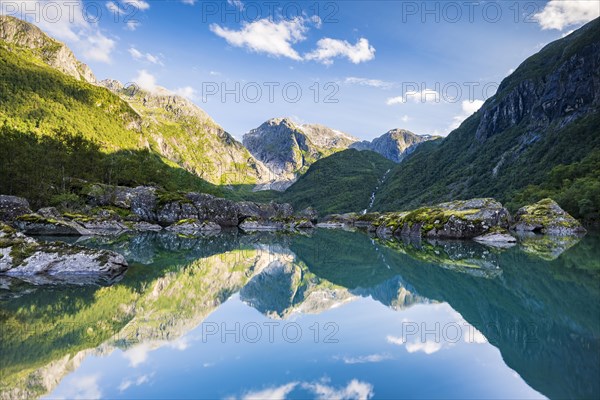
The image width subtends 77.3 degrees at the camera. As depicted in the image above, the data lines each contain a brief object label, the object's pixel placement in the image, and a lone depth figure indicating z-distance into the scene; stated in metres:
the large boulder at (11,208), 45.62
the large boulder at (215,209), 78.75
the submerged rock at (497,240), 41.82
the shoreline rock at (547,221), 57.44
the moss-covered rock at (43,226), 41.38
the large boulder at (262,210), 92.62
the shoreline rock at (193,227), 63.47
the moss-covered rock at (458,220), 51.66
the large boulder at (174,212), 72.19
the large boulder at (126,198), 67.38
